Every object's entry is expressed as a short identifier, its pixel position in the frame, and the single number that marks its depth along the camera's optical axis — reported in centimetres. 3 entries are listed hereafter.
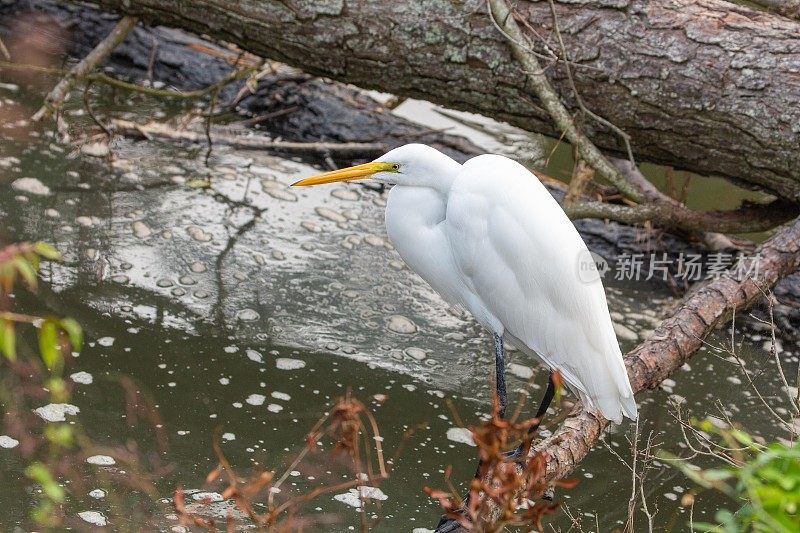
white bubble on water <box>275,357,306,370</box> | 643
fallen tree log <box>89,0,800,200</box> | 670
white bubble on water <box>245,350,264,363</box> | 646
